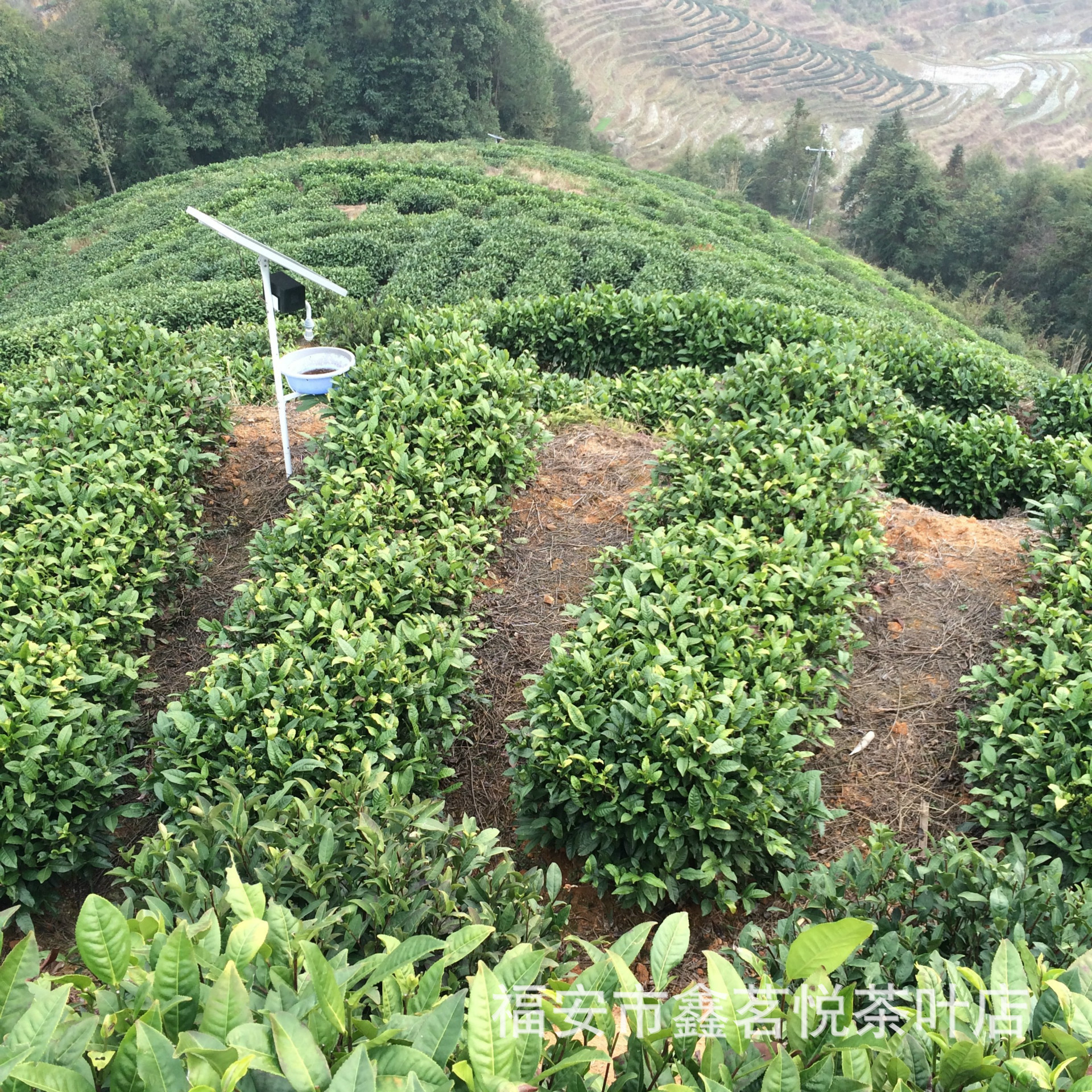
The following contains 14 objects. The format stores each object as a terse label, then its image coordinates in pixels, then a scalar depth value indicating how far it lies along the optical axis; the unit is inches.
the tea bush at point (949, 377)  252.4
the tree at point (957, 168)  1477.6
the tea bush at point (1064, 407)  225.8
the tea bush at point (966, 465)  206.1
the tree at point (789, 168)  1711.4
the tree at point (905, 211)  1333.7
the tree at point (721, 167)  1738.4
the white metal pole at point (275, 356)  171.8
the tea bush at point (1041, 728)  116.3
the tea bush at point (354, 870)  92.3
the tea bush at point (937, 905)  90.3
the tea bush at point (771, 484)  163.6
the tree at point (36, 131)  1064.2
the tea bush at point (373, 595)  123.2
